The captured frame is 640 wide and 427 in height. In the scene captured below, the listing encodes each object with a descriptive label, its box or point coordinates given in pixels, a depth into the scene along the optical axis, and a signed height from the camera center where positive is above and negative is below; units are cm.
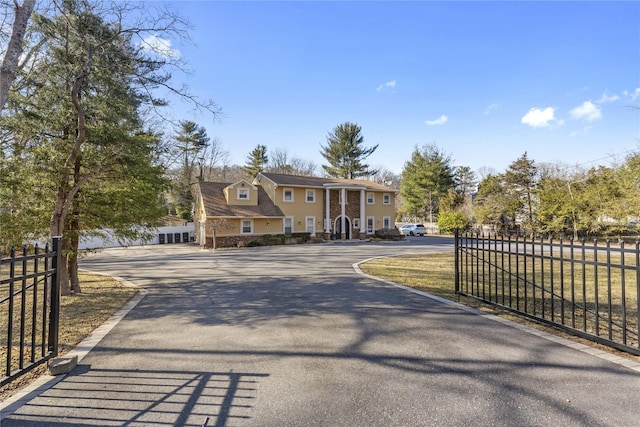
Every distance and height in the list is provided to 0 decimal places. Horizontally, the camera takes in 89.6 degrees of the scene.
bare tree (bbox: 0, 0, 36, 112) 437 +250
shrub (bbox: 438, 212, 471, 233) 3316 -5
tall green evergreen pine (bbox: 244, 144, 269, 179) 4203 +798
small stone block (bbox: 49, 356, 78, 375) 344 -155
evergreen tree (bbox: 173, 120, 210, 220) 3359 +665
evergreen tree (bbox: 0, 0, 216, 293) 662 +217
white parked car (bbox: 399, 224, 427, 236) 3562 -104
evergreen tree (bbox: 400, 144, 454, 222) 3988 +513
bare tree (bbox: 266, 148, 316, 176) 4659 +812
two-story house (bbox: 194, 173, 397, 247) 2361 +107
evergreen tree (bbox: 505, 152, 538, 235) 2856 +320
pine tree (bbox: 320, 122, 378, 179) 4381 +941
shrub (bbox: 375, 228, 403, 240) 2819 -117
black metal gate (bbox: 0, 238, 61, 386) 310 -129
